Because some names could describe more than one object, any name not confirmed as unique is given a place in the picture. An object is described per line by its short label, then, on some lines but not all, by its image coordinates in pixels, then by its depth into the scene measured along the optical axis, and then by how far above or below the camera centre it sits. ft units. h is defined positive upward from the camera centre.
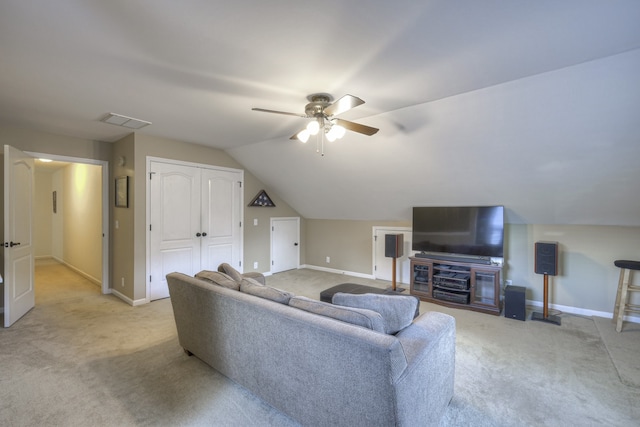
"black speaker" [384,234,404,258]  15.51 -1.86
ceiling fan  8.18 +2.68
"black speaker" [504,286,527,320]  11.70 -3.76
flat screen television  13.03 -0.92
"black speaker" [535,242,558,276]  11.52 -1.89
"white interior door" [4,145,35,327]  10.78 -1.00
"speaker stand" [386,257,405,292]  15.89 -3.68
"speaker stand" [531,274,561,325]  11.75 -4.04
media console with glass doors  12.70 -3.42
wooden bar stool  10.59 -2.92
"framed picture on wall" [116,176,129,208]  13.75 +0.92
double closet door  14.02 -0.51
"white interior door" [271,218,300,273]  19.71 -2.35
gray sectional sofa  4.46 -2.63
